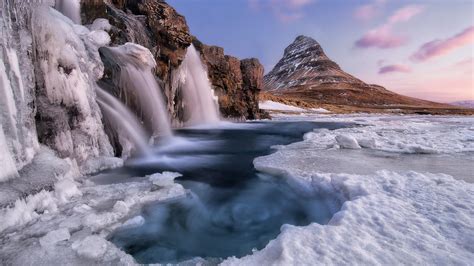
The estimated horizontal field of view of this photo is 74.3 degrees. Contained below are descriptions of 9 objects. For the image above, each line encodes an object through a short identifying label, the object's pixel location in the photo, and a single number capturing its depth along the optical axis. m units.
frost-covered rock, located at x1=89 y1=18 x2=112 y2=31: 12.31
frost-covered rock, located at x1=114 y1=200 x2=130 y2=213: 4.37
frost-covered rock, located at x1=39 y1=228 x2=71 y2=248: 3.29
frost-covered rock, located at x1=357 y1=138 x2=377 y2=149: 10.39
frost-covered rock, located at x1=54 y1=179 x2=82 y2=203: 4.66
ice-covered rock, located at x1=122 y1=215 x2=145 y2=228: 4.06
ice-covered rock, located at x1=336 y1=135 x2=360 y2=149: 10.26
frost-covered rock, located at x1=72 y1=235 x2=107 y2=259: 3.17
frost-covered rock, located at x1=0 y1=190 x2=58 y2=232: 3.66
